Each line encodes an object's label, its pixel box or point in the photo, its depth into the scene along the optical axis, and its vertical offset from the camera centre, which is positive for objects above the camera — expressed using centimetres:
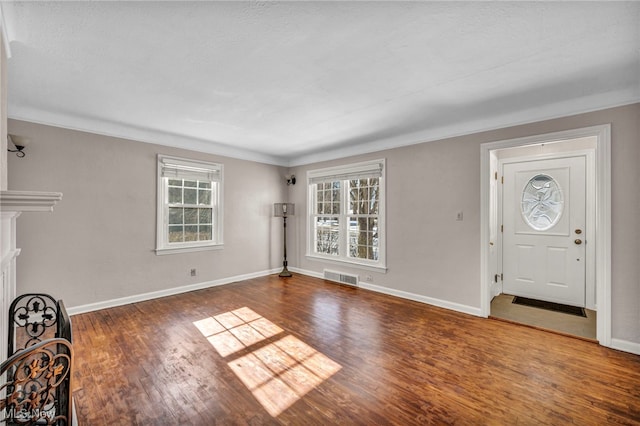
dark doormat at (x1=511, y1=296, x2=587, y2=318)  376 -132
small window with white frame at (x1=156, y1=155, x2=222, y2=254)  441 +11
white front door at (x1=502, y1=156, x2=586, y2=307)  403 -25
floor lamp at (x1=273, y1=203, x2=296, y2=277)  584 +3
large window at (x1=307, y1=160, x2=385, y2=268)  479 -1
